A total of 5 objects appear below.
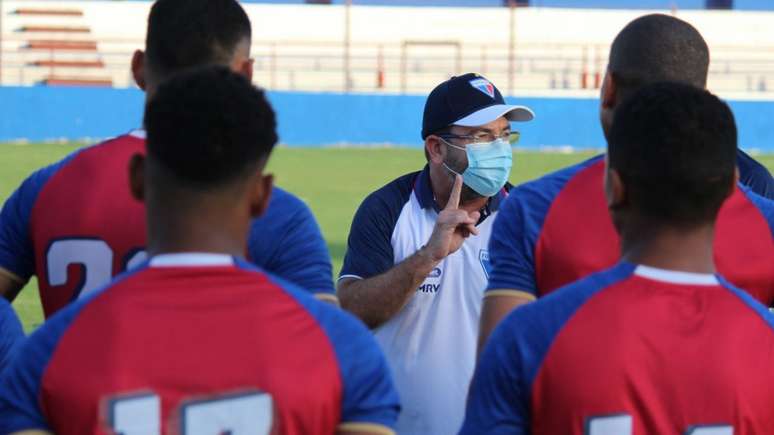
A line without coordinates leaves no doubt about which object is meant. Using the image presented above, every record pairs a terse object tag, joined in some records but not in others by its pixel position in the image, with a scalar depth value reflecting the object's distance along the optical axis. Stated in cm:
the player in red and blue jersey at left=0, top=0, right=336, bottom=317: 612
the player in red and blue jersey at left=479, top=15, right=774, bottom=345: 580
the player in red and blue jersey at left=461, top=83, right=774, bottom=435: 468
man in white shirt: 833
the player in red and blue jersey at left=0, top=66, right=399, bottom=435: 444
